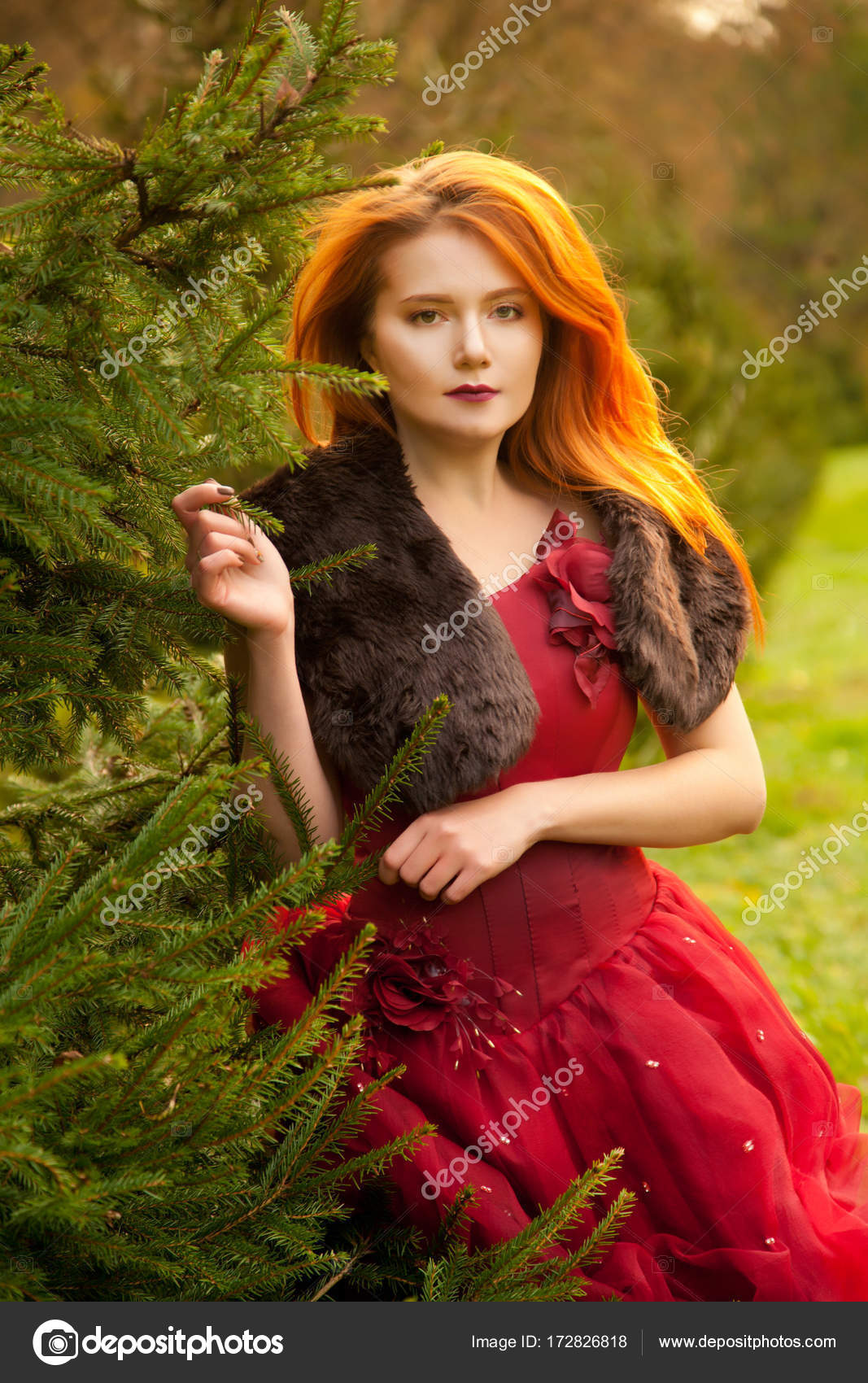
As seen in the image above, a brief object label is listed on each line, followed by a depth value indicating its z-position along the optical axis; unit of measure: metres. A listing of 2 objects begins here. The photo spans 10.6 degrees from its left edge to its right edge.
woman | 3.56
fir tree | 3.30
